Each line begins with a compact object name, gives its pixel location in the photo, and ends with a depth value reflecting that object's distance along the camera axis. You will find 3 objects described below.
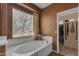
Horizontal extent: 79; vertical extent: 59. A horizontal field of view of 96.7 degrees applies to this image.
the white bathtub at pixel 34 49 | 1.65
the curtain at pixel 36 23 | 1.74
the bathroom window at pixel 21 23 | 1.67
